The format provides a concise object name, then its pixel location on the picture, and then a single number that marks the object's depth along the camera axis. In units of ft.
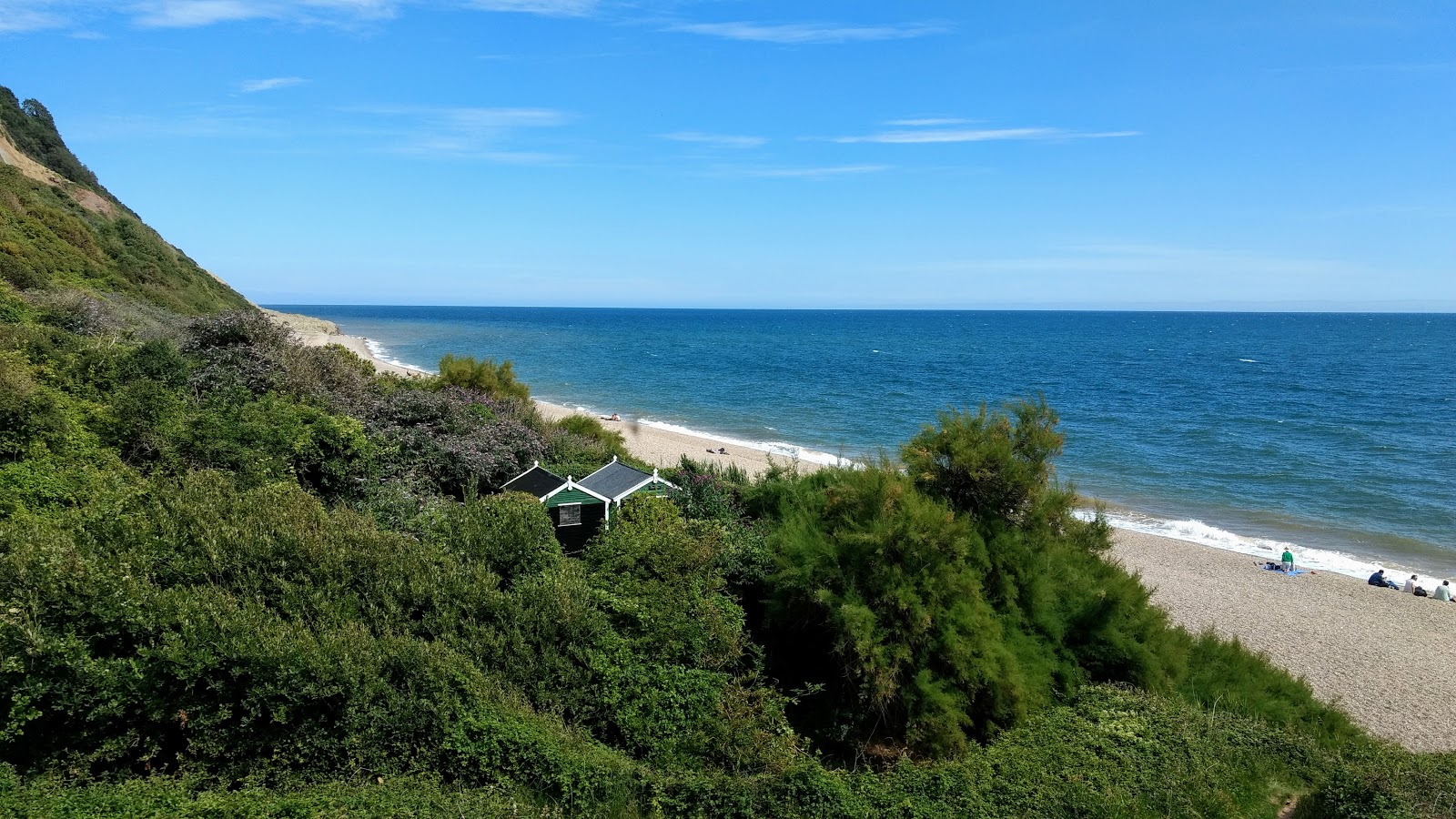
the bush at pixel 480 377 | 75.87
